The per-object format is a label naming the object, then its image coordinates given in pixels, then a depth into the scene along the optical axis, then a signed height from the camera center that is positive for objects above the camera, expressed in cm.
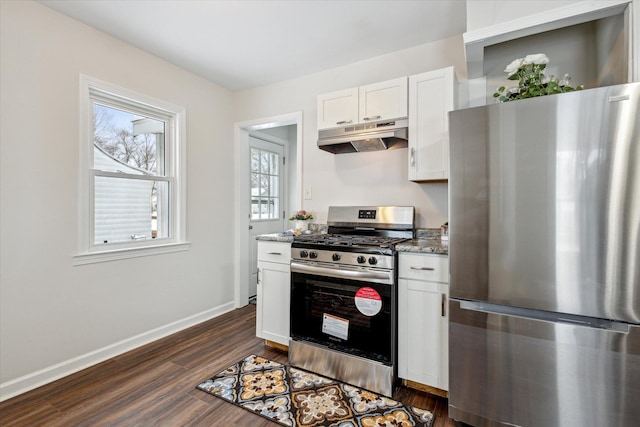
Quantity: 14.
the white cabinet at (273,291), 244 -64
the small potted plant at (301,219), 297 -5
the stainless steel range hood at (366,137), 228 +61
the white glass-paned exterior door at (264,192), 393 +31
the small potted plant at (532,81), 151 +69
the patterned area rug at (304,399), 170 -115
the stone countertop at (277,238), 241 -19
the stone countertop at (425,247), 183 -20
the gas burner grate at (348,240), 206 -19
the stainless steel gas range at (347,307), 194 -64
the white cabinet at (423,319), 184 -65
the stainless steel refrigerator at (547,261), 128 -21
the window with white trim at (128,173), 235 +35
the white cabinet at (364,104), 230 +89
